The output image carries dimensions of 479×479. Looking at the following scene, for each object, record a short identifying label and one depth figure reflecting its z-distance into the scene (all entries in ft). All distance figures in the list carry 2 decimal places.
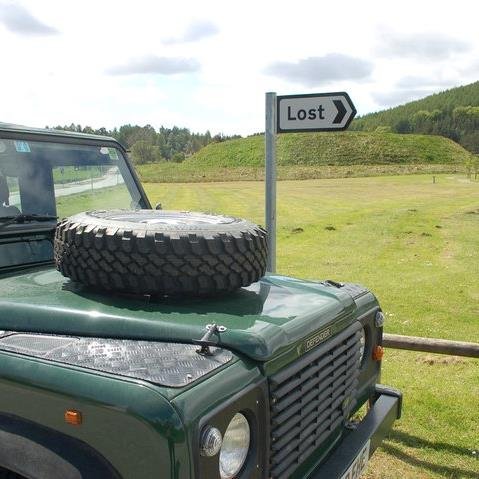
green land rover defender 6.76
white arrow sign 15.66
